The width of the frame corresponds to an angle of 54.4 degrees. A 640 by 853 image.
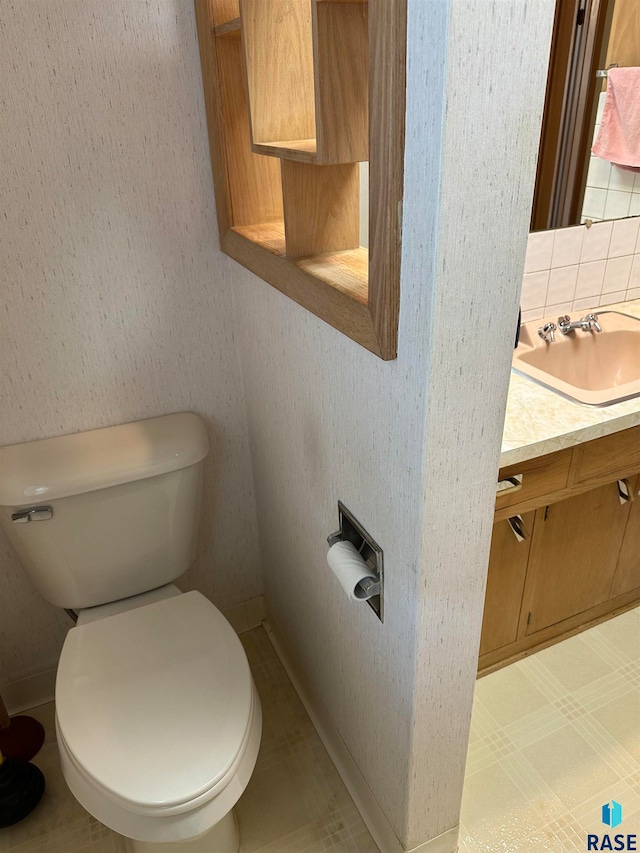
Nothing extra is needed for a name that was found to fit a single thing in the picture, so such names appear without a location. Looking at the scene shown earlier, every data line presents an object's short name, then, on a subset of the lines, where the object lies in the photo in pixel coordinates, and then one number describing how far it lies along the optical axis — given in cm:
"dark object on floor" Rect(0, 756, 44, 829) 142
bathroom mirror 154
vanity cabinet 141
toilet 110
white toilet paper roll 101
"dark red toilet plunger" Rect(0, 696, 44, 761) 155
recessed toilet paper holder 103
